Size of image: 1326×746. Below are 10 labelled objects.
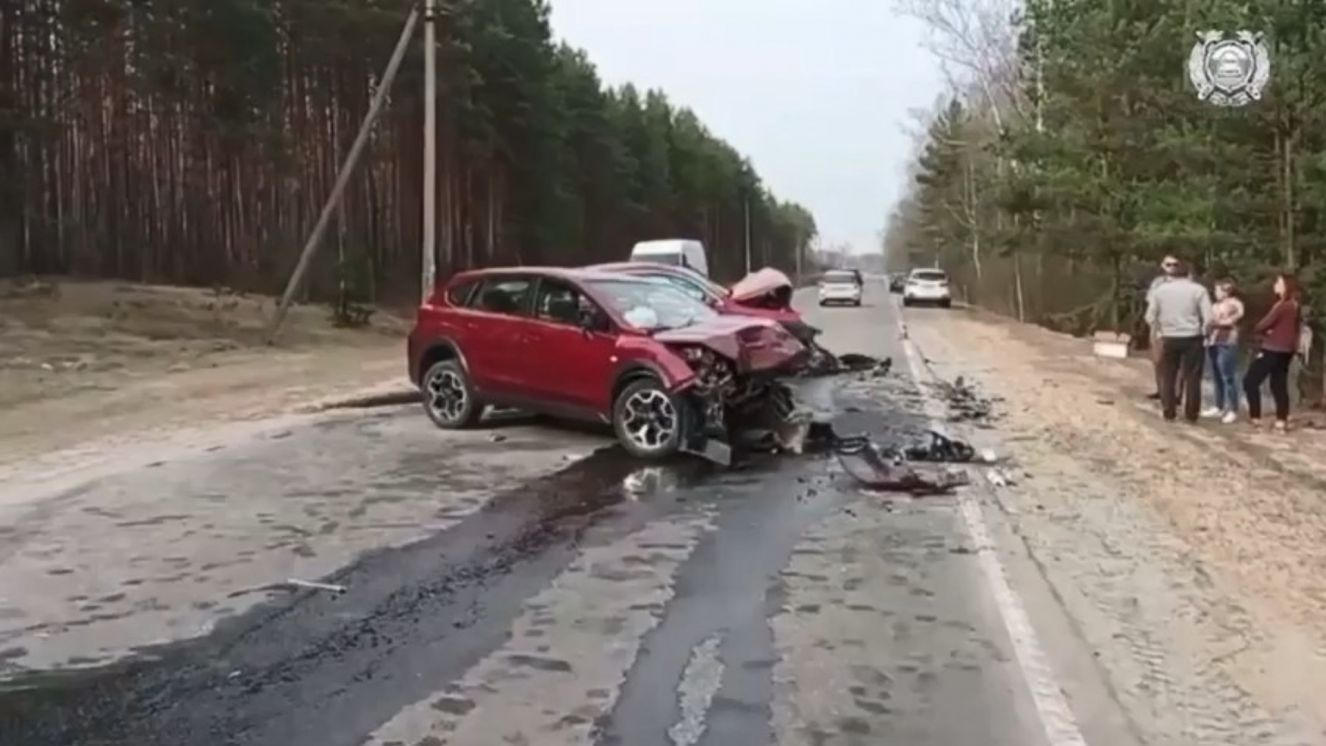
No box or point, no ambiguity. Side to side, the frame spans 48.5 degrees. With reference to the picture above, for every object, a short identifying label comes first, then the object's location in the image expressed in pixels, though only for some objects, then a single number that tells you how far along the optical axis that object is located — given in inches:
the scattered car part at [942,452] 492.7
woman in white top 627.8
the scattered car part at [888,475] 438.6
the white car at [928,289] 2166.6
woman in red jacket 593.0
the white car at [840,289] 2090.3
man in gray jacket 608.4
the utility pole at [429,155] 967.6
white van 1466.5
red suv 500.1
